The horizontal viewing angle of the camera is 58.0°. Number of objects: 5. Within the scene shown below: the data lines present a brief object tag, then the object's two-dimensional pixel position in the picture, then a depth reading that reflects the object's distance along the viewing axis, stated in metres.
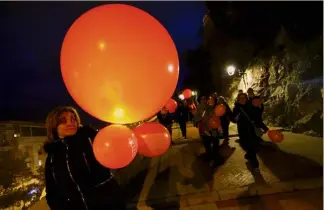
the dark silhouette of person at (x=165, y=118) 9.33
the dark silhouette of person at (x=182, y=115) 11.21
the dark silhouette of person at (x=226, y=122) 8.42
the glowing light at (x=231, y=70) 13.95
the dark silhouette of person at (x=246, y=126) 5.87
